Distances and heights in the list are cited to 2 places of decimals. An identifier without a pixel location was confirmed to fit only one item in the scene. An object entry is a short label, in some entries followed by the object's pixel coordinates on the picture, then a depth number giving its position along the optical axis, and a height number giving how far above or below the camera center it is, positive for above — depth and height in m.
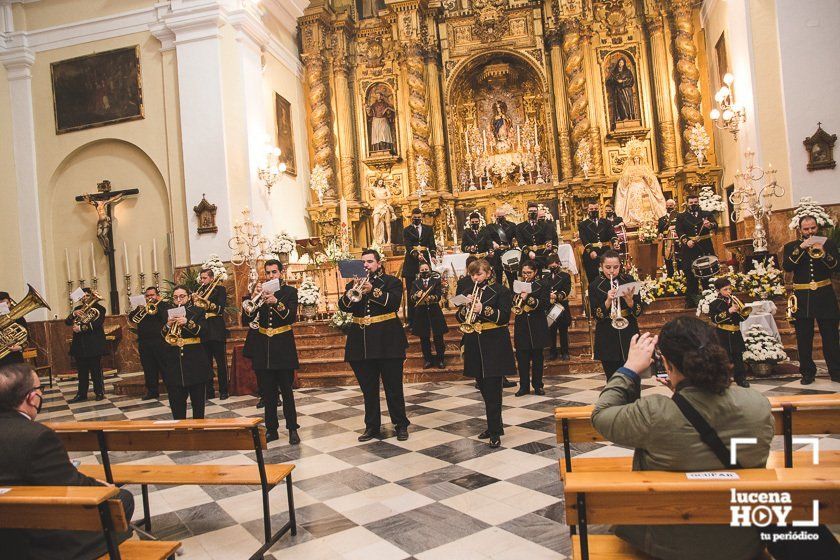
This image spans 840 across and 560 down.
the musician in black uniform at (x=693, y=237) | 10.14 +0.50
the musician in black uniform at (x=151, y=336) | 9.49 -0.37
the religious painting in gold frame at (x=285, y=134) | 15.30 +4.27
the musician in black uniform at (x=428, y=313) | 9.30 -0.37
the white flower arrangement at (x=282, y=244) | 12.98 +1.22
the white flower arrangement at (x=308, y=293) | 11.65 +0.12
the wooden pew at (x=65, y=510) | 2.41 -0.76
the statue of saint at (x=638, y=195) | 14.81 +1.88
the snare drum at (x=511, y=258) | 9.38 +0.38
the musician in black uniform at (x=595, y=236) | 10.47 +0.68
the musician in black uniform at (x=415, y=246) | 10.61 +0.78
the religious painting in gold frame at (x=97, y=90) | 13.68 +5.12
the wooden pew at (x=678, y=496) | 2.10 -0.80
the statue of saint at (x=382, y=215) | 15.45 +1.97
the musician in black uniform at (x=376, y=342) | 6.28 -0.50
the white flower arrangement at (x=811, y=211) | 8.51 +0.65
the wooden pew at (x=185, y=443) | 3.81 -0.86
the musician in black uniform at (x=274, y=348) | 6.49 -0.49
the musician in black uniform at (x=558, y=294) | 8.62 -0.21
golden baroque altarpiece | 15.59 +4.89
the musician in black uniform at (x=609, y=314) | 5.71 -0.38
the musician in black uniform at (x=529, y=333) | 7.89 -0.66
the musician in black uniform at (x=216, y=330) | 9.41 -0.35
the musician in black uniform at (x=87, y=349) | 10.19 -0.53
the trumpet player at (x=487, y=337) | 5.86 -0.52
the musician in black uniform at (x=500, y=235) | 10.42 +0.84
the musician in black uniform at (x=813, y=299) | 7.34 -0.50
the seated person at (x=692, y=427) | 2.28 -0.60
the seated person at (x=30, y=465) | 2.59 -0.61
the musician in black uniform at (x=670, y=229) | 11.02 +0.74
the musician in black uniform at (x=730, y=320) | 7.37 -0.66
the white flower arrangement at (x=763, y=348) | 7.78 -1.10
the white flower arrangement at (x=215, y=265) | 11.29 +0.78
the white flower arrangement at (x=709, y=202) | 10.35 +1.10
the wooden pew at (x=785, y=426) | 3.34 -0.92
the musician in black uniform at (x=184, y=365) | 6.75 -0.62
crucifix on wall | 13.59 +2.22
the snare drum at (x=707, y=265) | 9.09 +0.02
